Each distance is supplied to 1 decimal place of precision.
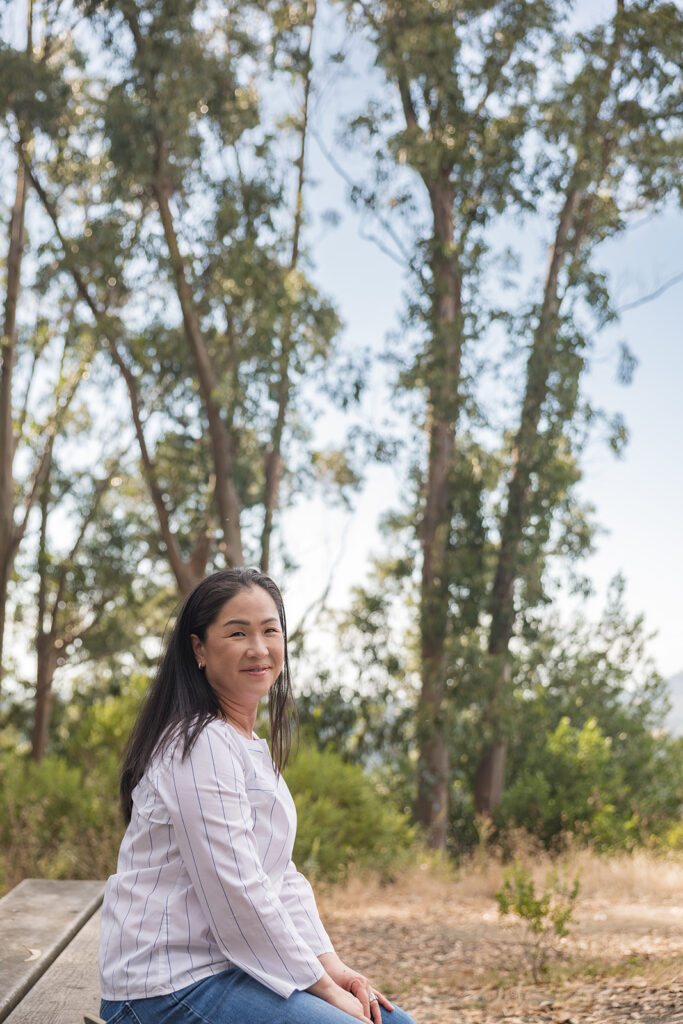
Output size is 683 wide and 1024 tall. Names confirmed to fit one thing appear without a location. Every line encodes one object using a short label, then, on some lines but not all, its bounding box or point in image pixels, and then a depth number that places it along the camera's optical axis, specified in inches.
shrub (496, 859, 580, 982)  192.2
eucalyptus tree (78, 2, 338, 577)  420.2
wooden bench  97.3
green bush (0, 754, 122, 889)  339.3
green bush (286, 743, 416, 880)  354.3
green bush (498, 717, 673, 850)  489.4
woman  77.6
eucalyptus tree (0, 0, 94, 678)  436.1
